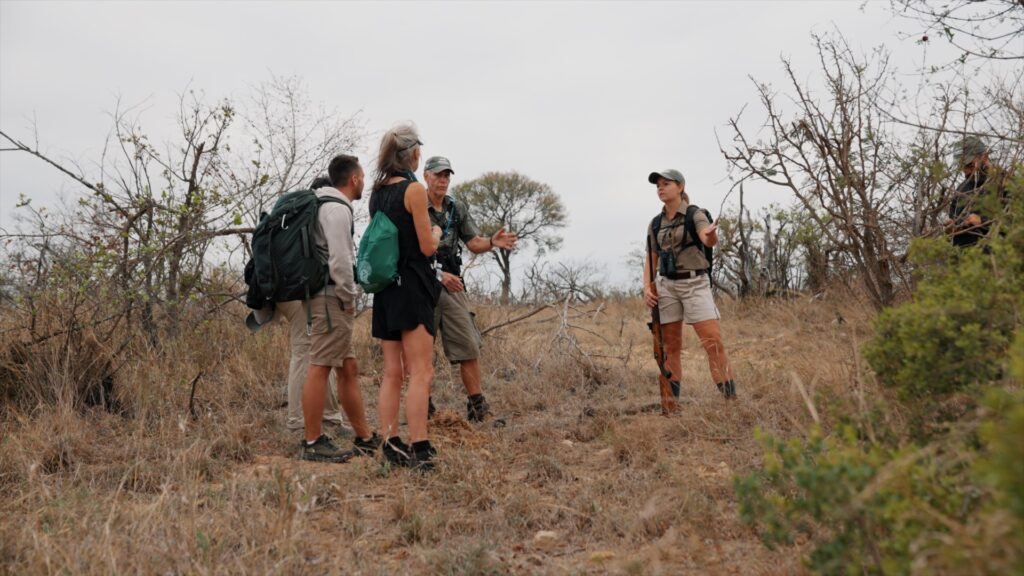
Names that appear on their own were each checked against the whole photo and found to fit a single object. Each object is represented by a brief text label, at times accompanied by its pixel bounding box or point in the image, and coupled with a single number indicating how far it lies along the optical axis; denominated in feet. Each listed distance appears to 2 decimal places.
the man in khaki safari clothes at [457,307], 17.31
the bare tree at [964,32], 16.52
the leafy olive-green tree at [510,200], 93.91
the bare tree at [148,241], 19.29
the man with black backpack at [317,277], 14.24
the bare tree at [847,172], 15.90
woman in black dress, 12.86
